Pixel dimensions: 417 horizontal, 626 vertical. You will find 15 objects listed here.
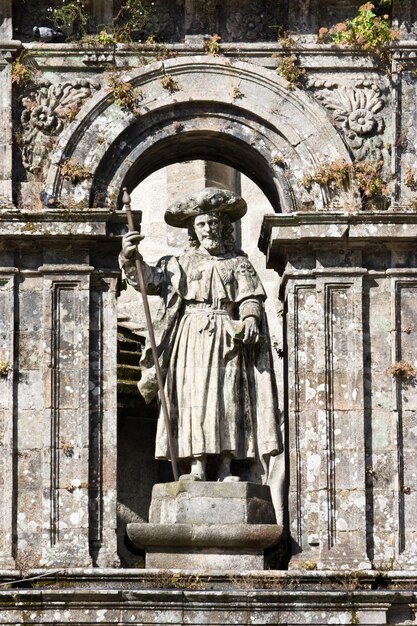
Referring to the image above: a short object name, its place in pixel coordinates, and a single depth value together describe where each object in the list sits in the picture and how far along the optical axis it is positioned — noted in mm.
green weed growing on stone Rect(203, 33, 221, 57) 23609
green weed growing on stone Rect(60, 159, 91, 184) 23281
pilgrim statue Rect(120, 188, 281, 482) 22938
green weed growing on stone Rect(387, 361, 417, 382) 23078
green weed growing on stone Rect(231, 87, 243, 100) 23562
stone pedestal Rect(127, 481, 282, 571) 22422
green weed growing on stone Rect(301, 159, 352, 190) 23359
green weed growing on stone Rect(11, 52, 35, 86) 23438
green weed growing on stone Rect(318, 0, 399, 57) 23578
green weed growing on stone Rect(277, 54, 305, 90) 23562
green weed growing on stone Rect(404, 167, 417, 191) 23453
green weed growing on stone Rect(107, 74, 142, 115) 23438
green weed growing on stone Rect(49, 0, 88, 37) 23578
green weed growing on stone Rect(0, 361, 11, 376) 22984
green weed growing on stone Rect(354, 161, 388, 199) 23422
